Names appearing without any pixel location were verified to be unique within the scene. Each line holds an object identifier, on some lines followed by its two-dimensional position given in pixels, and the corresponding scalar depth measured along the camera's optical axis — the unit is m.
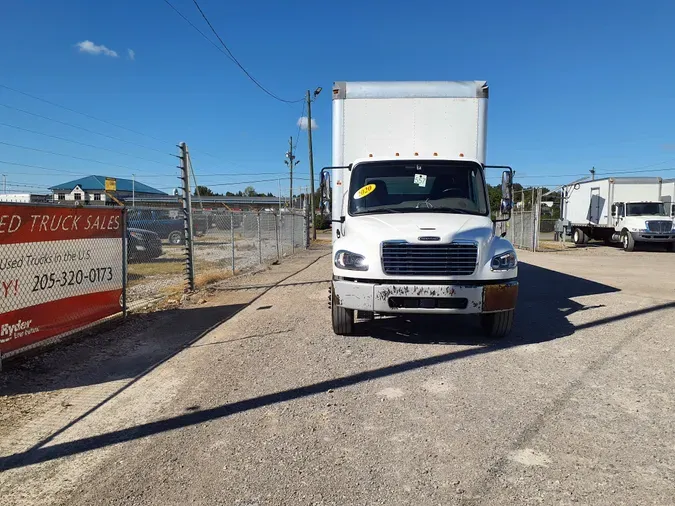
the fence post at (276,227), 17.56
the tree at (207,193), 87.71
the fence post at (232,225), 12.87
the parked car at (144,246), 15.45
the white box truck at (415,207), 5.91
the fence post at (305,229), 26.39
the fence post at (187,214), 9.66
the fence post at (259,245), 15.02
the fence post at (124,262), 7.68
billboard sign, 5.26
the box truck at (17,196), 19.03
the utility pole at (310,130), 33.38
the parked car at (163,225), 17.50
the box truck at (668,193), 23.52
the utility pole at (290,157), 51.89
